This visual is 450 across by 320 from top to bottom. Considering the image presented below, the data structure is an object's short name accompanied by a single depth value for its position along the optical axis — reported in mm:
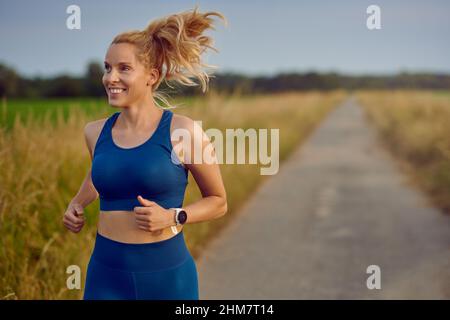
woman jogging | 3091
